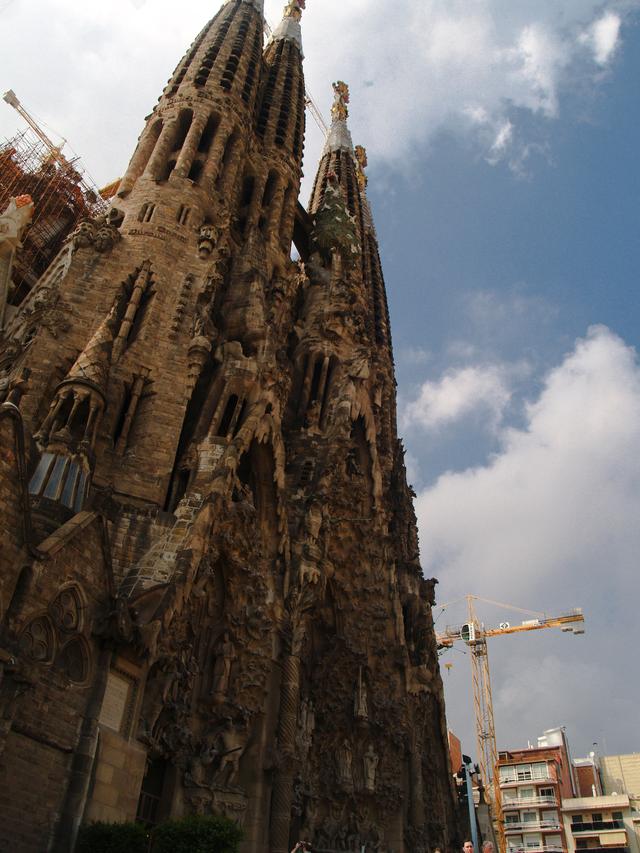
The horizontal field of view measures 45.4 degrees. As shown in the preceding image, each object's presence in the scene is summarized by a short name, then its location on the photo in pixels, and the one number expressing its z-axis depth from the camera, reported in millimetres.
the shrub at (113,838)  9367
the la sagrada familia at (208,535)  10641
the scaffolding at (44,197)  31062
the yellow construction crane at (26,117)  40319
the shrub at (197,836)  9312
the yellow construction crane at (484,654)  54494
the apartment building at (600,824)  45938
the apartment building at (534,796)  47938
